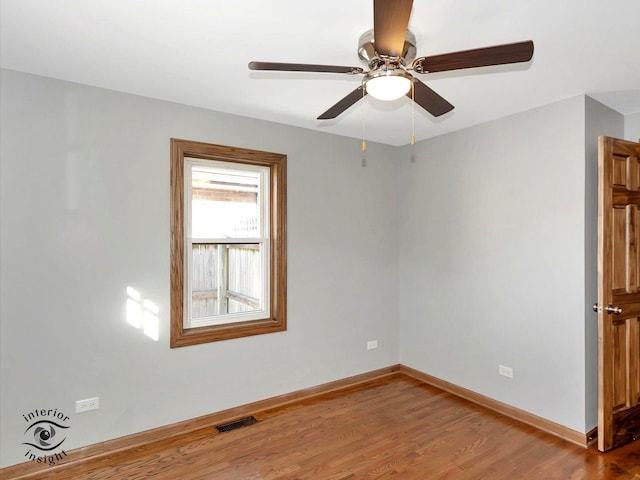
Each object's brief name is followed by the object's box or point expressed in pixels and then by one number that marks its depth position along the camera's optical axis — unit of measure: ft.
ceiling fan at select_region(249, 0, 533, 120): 4.50
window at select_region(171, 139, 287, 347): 9.93
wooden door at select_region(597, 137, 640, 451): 8.64
